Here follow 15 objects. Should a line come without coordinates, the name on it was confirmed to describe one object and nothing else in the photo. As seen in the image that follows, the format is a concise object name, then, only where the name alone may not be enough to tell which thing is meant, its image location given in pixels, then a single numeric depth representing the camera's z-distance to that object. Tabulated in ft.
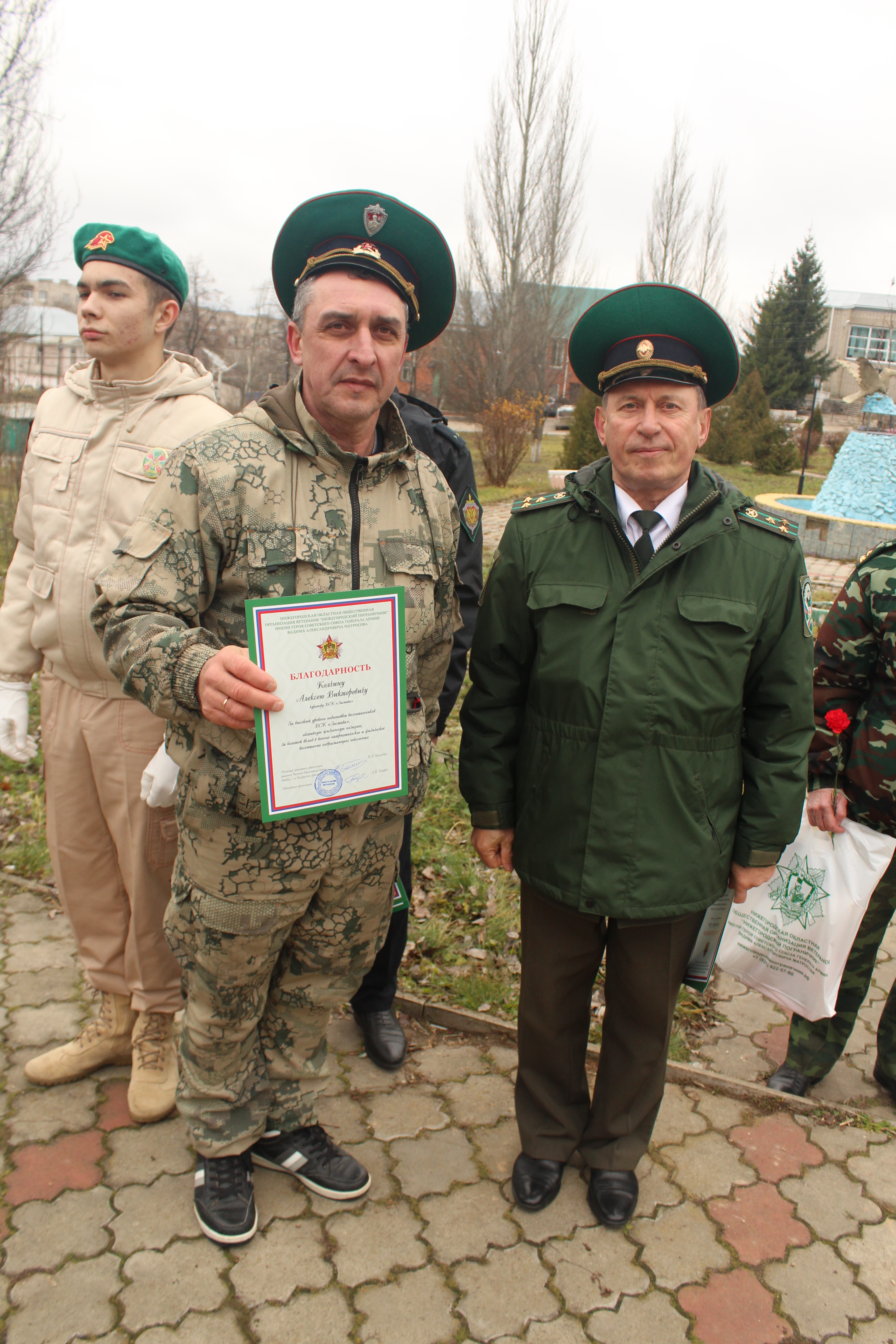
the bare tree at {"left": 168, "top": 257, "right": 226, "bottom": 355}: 77.10
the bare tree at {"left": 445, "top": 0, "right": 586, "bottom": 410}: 82.43
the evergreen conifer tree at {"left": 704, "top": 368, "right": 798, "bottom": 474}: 80.33
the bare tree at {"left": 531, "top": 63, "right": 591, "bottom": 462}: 83.76
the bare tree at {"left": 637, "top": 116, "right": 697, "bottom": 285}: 93.25
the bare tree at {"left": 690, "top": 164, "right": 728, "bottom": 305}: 95.86
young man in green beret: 7.68
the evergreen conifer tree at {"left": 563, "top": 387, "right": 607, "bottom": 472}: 66.03
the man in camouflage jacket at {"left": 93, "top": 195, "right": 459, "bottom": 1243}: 5.79
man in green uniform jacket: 6.72
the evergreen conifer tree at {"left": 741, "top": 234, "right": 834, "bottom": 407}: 124.88
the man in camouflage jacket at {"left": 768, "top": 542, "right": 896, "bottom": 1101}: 8.14
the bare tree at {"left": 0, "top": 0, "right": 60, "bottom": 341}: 26.53
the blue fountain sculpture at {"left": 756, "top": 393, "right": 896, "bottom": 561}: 43.78
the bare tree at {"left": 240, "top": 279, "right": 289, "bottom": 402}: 86.12
